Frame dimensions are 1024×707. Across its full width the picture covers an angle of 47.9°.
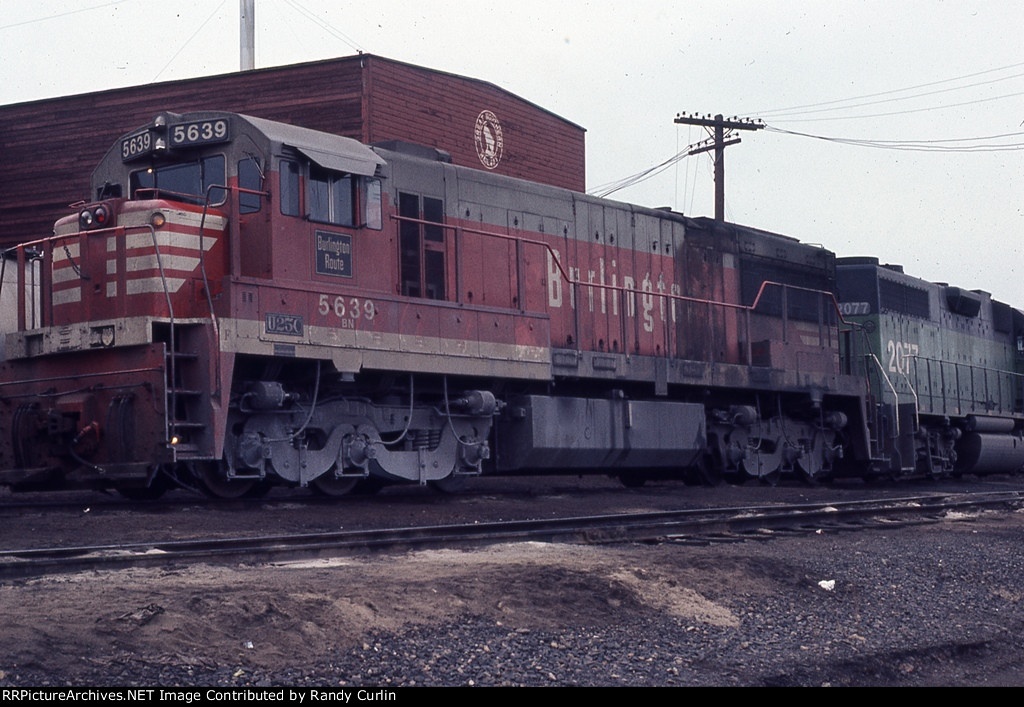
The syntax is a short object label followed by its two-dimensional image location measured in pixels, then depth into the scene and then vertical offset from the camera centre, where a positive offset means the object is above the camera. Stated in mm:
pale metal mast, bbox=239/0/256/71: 22453 +7978
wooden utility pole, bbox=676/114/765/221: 29938 +8007
